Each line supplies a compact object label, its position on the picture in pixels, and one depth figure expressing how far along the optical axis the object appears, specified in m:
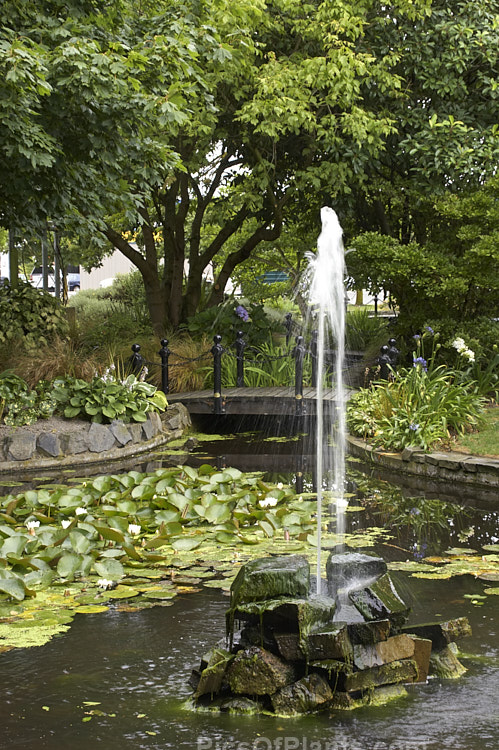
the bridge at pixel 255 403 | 13.81
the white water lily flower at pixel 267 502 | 7.17
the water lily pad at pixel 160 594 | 5.51
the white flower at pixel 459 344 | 10.87
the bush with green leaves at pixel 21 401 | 10.63
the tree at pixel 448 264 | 13.32
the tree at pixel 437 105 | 14.39
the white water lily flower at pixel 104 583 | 5.46
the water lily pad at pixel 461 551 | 6.48
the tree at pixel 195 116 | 9.85
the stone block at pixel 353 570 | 4.64
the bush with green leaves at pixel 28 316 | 13.77
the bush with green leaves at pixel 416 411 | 10.23
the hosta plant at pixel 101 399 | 11.15
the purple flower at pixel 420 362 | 10.83
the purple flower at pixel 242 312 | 17.12
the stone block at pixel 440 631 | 4.39
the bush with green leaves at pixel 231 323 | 17.12
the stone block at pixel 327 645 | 4.01
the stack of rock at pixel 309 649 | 4.04
